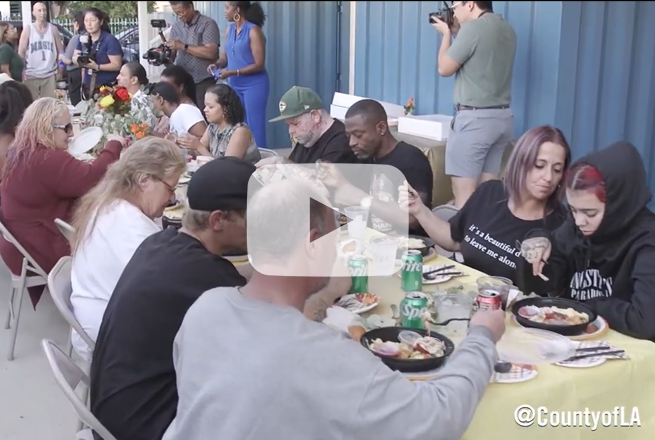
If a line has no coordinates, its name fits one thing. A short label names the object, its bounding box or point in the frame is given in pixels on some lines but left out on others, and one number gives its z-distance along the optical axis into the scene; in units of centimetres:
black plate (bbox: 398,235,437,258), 271
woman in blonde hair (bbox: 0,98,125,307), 343
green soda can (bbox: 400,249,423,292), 235
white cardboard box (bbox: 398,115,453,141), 533
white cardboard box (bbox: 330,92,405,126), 604
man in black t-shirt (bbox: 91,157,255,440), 175
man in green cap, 386
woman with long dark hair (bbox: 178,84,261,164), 440
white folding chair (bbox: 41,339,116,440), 167
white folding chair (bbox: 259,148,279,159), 467
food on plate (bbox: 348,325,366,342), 192
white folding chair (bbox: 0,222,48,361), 346
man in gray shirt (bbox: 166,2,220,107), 675
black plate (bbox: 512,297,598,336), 197
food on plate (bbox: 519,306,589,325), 203
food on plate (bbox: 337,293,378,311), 221
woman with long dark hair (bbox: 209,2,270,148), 655
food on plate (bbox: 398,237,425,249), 266
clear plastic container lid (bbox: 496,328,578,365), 182
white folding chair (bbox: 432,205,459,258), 313
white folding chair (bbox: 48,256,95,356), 225
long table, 163
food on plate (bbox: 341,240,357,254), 239
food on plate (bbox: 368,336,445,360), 178
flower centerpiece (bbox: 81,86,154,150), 429
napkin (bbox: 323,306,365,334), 201
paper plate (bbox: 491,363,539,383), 170
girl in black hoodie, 207
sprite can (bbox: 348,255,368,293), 229
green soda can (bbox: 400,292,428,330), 203
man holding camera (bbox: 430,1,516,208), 452
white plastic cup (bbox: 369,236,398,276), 247
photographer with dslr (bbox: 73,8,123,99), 771
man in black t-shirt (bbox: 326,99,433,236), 349
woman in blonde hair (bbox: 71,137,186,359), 237
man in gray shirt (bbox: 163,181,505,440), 124
